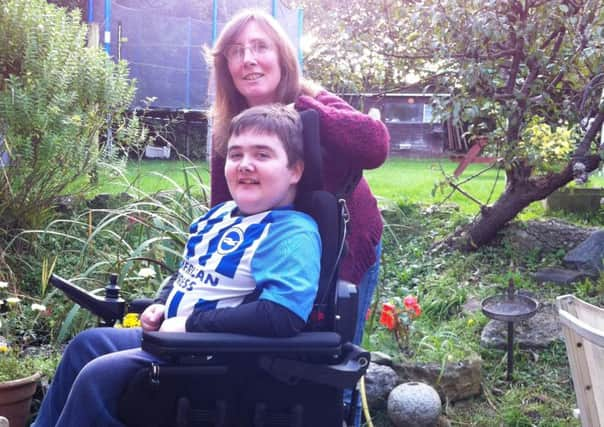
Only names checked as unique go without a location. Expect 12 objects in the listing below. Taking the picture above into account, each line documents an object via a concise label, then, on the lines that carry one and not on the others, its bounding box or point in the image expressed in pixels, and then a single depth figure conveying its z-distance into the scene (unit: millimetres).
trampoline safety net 9188
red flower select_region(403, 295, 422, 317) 3441
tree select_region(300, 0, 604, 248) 4188
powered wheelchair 1679
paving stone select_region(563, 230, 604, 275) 4457
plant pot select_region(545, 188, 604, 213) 5441
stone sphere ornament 3043
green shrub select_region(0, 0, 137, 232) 3939
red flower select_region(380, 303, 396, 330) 3352
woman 2109
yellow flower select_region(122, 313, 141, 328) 2995
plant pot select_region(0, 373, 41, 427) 2629
